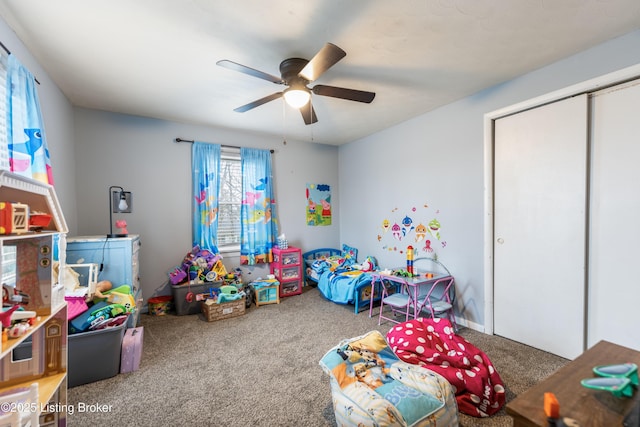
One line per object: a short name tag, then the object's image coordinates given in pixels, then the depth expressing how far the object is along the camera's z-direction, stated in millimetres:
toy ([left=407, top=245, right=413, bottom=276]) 2967
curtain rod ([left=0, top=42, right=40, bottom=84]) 1604
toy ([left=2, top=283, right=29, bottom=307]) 1028
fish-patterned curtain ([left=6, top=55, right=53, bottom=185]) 1646
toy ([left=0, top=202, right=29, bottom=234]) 909
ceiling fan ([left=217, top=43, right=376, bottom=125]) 1896
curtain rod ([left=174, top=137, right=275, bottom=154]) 3503
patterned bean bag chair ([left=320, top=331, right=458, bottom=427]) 1272
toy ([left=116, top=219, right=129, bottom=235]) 2648
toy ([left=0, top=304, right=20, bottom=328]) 881
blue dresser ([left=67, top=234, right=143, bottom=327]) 2371
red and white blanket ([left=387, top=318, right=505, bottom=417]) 1627
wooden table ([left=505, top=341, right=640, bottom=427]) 921
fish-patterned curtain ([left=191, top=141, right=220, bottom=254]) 3596
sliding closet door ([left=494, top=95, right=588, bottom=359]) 2129
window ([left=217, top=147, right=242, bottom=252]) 3854
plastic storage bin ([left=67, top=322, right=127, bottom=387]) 1905
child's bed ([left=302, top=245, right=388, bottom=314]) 3334
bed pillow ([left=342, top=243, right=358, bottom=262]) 4418
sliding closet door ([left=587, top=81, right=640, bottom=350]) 1882
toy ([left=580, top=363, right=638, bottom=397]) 994
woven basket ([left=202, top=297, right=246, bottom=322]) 3061
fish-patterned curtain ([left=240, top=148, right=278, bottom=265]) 3936
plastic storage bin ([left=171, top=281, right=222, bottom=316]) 3215
